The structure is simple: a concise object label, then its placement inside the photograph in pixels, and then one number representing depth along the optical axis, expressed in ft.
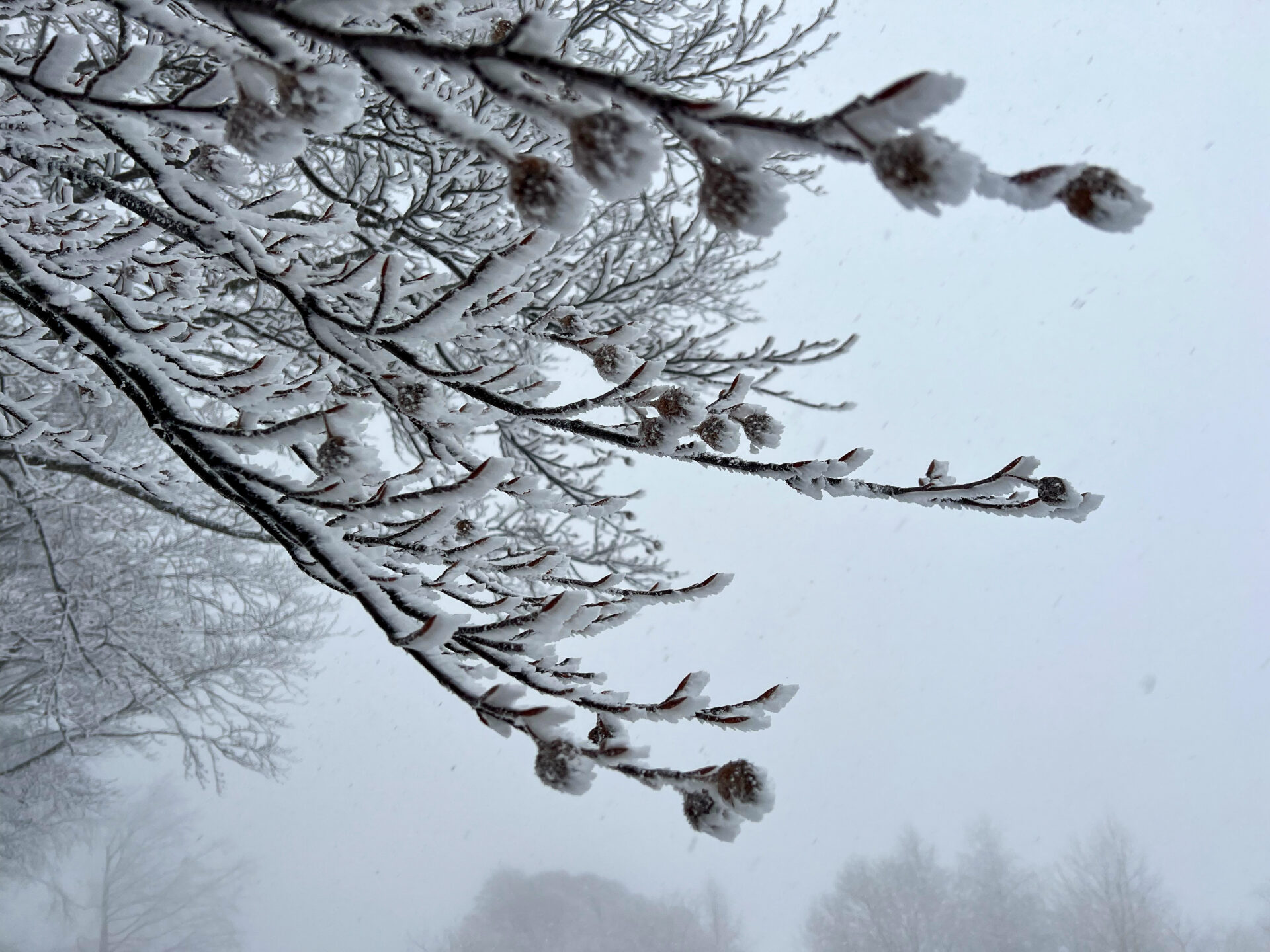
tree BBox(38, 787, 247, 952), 65.26
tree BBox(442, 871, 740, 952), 83.15
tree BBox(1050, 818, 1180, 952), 64.13
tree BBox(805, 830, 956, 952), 73.92
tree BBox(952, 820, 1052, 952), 74.13
